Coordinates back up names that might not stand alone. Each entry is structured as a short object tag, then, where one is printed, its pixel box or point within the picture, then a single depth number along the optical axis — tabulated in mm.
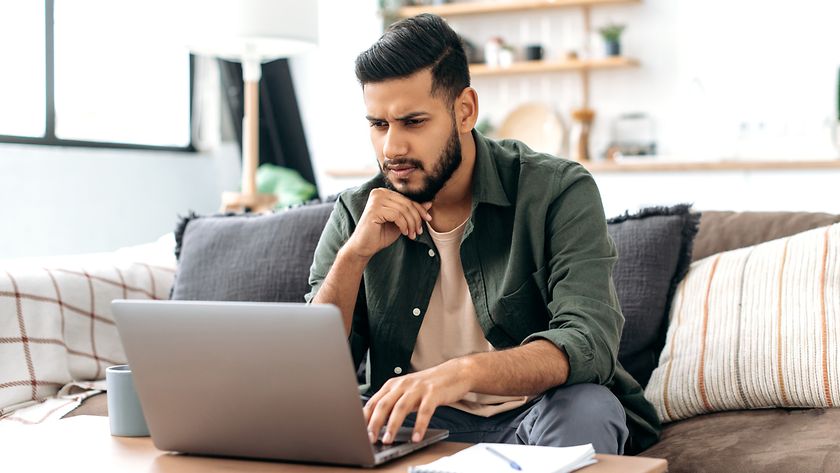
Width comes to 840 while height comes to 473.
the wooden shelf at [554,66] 4914
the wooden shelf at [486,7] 5035
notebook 1117
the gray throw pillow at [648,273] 2068
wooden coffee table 1198
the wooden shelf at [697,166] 4301
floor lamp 3277
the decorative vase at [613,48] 4965
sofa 1662
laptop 1152
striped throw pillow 1858
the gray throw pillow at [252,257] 2301
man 1719
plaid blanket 2176
